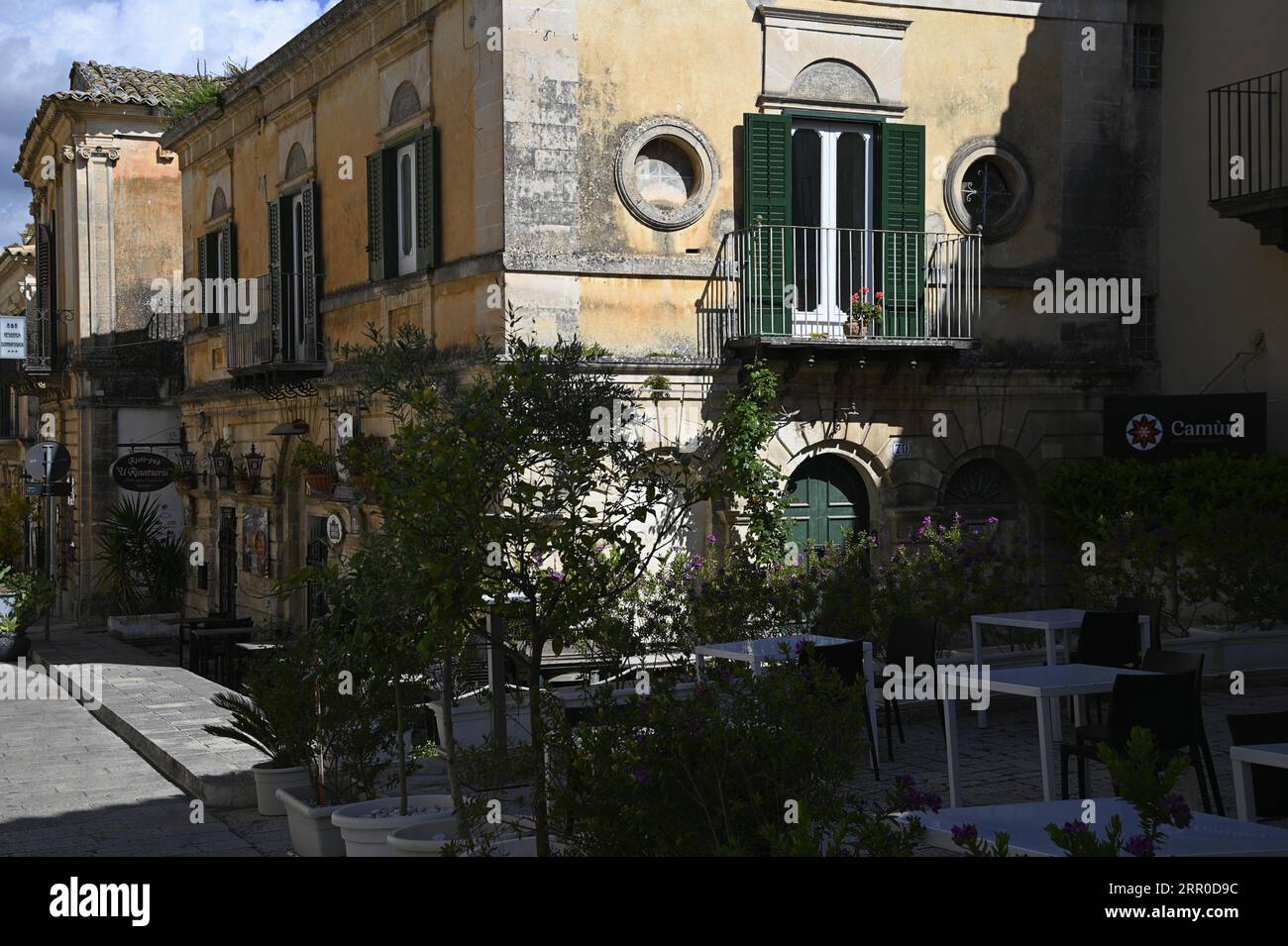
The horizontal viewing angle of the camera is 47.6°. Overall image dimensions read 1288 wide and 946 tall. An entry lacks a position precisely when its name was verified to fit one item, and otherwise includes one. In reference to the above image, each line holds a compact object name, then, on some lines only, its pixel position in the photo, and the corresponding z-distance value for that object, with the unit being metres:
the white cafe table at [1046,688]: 7.52
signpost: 23.67
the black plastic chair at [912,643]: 10.10
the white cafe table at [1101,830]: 4.53
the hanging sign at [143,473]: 23.28
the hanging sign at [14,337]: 27.64
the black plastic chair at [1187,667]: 7.61
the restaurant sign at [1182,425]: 13.99
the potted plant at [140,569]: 24.44
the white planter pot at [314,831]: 8.07
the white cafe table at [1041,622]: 10.23
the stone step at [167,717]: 10.66
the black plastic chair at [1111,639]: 9.79
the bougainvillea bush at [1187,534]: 12.20
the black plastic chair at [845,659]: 9.02
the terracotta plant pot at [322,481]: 17.62
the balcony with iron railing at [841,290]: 14.45
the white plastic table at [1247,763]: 5.62
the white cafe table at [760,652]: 9.19
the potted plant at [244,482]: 21.11
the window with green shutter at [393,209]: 15.86
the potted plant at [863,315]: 14.77
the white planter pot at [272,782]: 9.63
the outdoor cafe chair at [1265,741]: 5.81
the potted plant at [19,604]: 21.44
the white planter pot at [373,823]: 7.13
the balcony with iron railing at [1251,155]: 13.76
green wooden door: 15.09
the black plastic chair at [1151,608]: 10.63
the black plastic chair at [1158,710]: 7.27
